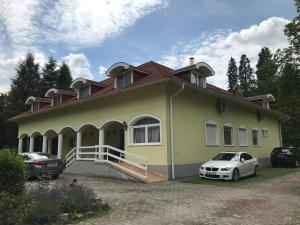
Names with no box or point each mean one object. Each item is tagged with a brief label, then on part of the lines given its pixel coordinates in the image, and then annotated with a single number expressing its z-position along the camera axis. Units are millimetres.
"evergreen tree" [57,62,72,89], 44875
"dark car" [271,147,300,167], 24375
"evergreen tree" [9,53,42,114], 39038
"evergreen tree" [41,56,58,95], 44456
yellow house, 15773
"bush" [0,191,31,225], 6031
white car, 14670
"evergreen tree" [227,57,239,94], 65900
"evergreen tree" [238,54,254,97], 63612
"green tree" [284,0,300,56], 16420
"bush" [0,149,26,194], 7551
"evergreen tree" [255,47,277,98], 17766
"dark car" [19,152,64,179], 15367
